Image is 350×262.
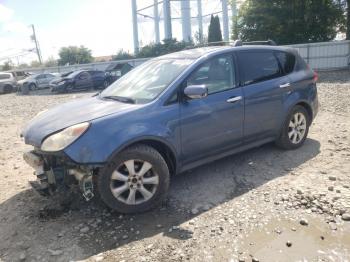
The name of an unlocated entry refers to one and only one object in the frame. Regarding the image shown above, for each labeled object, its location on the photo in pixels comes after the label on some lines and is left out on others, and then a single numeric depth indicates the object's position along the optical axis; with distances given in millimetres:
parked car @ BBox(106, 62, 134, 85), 21994
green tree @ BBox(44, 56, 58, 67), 71781
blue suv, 3521
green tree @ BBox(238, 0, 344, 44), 22906
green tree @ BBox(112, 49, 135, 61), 46344
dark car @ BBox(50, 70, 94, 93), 21656
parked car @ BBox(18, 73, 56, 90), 25869
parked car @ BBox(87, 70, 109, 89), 22350
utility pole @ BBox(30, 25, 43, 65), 65906
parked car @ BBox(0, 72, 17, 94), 26516
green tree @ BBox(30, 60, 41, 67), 72519
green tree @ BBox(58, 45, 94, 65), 59031
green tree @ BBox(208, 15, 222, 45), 34844
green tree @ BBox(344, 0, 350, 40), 22670
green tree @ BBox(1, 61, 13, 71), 61625
